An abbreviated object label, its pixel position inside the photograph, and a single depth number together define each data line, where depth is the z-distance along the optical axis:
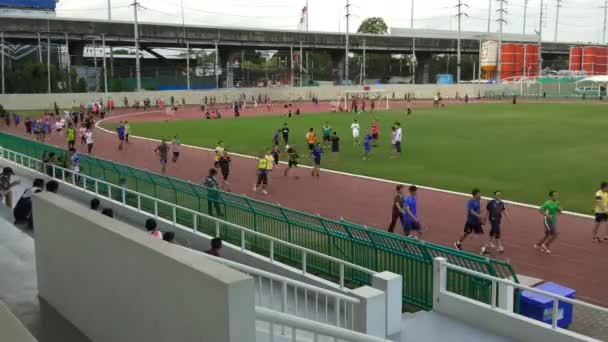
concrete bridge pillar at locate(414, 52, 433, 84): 118.64
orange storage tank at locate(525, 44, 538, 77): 110.50
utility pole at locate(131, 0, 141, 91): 71.62
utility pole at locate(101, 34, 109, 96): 68.19
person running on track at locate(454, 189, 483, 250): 12.98
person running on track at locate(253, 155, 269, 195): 19.92
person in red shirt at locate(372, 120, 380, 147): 32.06
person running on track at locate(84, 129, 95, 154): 30.02
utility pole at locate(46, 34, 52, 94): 67.06
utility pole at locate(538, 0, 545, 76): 103.10
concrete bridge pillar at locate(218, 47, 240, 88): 95.88
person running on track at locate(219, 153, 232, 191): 20.86
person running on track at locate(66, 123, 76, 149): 30.52
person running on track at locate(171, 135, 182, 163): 26.27
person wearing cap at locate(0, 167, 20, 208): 15.38
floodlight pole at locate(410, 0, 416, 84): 105.46
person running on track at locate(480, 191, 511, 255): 12.91
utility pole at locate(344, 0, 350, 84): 91.44
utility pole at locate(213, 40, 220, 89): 85.62
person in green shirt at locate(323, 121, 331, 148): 30.97
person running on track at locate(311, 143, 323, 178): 22.94
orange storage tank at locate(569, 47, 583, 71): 114.24
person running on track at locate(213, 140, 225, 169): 22.14
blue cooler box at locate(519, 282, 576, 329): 8.66
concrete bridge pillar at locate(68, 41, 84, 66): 84.87
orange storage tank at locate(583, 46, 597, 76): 111.25
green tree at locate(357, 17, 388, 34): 154.12
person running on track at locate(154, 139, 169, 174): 23.86
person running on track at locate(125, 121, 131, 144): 34.19
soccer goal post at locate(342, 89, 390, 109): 85.31
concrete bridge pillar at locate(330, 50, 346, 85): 109.20
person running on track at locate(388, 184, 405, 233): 13.74
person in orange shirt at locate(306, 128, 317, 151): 27.57
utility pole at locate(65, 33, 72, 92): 69.89
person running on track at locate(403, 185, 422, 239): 13.62
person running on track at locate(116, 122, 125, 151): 33.46
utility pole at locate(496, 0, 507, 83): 97.56
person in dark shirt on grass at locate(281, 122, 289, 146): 31.95
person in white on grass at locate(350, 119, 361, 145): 31.97
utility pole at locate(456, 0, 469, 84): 99.66
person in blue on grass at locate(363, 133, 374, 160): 27.56
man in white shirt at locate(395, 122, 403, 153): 27.81
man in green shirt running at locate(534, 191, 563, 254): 12.75
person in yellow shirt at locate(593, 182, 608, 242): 13.61
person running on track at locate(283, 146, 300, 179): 22.88
